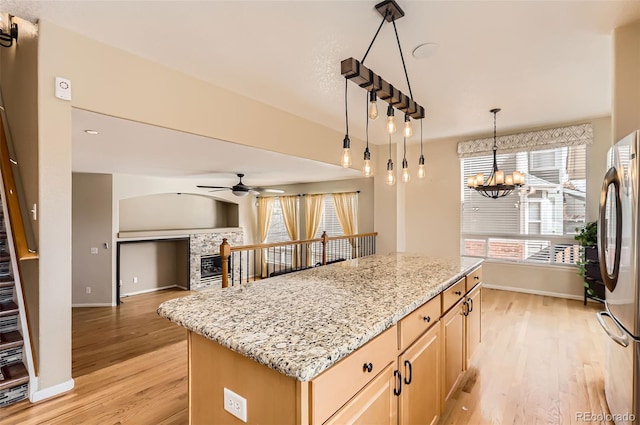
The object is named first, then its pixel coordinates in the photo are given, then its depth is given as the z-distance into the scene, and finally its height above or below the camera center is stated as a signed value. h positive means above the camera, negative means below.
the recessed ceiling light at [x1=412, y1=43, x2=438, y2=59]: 2.43 +1.31
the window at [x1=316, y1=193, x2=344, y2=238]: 7.45 -0.19
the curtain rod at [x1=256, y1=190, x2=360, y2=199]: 7.20 +0.47
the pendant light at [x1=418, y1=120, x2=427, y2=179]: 2.86 +0.40
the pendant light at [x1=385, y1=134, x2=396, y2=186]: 2.60 +0.34
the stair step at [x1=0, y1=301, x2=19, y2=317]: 2.44 -0.78
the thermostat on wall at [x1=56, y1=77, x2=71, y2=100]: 2.27 +0.92
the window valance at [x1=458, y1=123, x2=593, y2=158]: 4.54 +1.13
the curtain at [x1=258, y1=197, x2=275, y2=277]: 8.54 -0.16
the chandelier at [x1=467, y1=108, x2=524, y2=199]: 3.90 +0.40
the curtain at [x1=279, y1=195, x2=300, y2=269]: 8.15 -0.10
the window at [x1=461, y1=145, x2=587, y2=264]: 4.78 +0.02
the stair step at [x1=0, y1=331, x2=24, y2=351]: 2.37 -1.00
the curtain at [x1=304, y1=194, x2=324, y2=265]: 7.62 -0.04
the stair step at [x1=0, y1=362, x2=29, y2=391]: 2.23 -1.21
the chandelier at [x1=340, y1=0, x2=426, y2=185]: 1.67 +0.74
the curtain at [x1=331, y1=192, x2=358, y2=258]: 6.98 +0.03
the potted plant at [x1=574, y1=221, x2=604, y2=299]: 4.14 -0.68
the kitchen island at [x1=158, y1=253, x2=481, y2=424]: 0.99 -0.46
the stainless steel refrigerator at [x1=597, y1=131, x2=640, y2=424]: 1.55 -0.32
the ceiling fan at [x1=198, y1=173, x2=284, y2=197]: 5.54 +0.40
